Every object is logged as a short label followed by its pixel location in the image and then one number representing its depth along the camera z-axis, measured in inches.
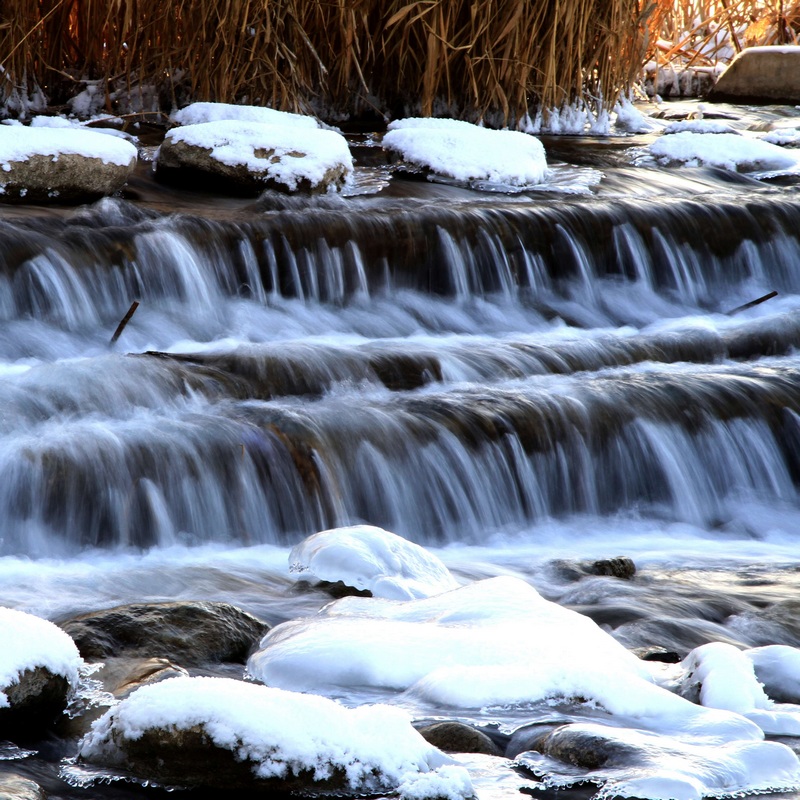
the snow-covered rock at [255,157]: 461.1
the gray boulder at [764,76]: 879.1
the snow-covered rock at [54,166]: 415.5
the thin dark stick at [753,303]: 460.0
